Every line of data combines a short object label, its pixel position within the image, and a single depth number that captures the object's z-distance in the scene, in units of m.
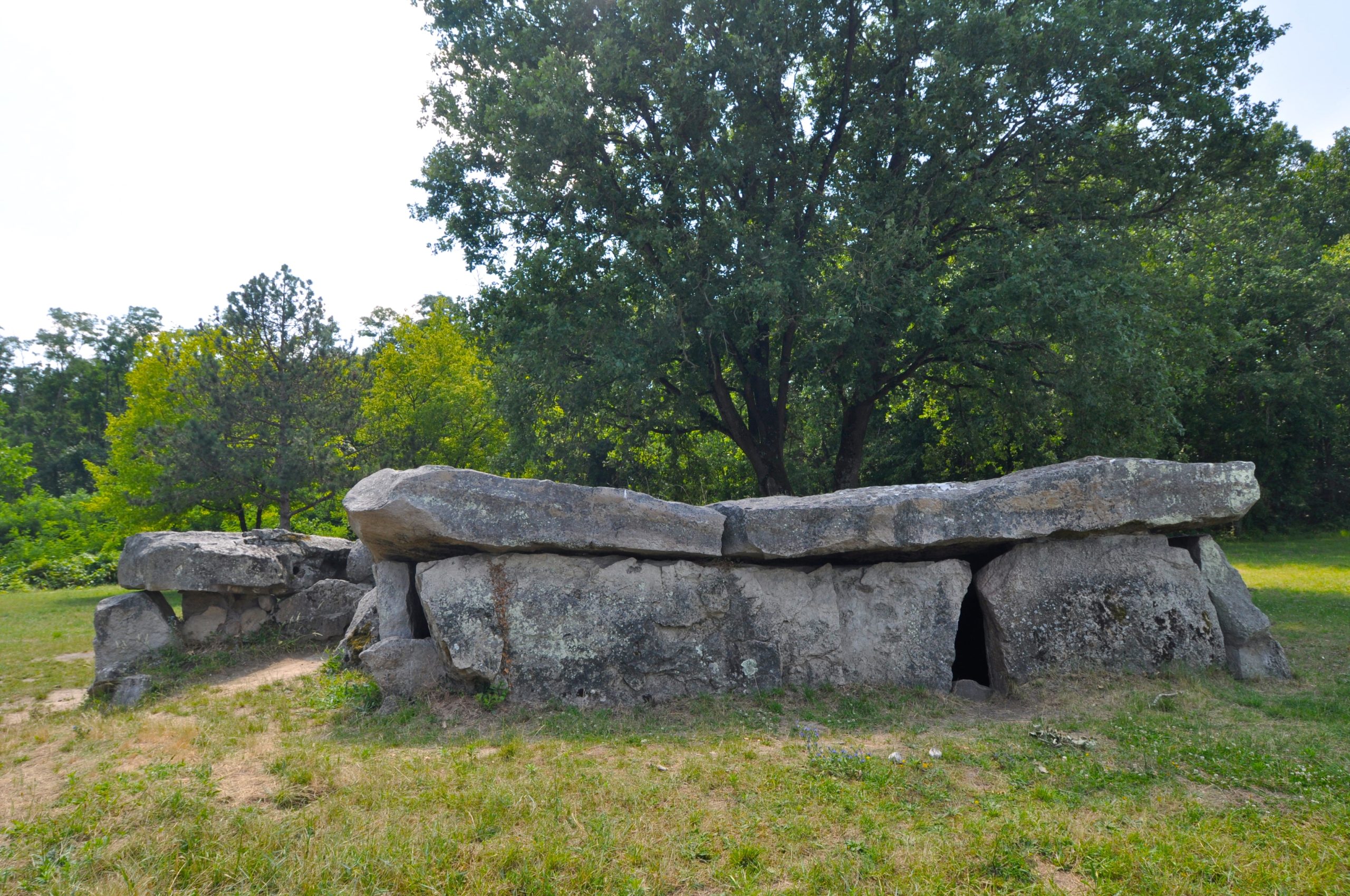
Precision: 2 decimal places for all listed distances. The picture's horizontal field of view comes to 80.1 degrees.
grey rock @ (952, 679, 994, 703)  9.09
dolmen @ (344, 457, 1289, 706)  8.56
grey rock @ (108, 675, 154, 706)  9.49
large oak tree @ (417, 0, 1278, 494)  12.80
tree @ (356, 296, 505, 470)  23.61
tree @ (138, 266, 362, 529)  19.52
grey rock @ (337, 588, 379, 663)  10.48
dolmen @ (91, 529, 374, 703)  10.89
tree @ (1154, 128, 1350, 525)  24.25
